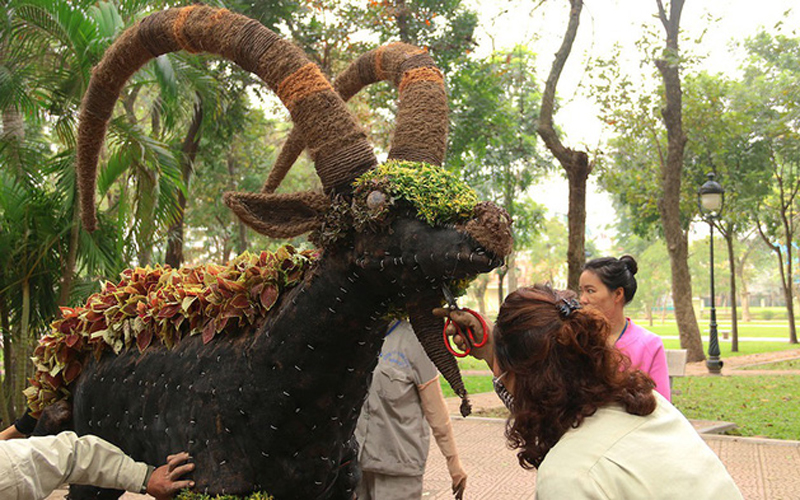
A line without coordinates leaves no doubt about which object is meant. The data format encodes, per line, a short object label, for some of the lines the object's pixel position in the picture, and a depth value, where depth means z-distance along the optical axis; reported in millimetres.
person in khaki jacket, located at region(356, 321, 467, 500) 3676
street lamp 15859
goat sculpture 2186
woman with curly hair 1560
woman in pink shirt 3521
